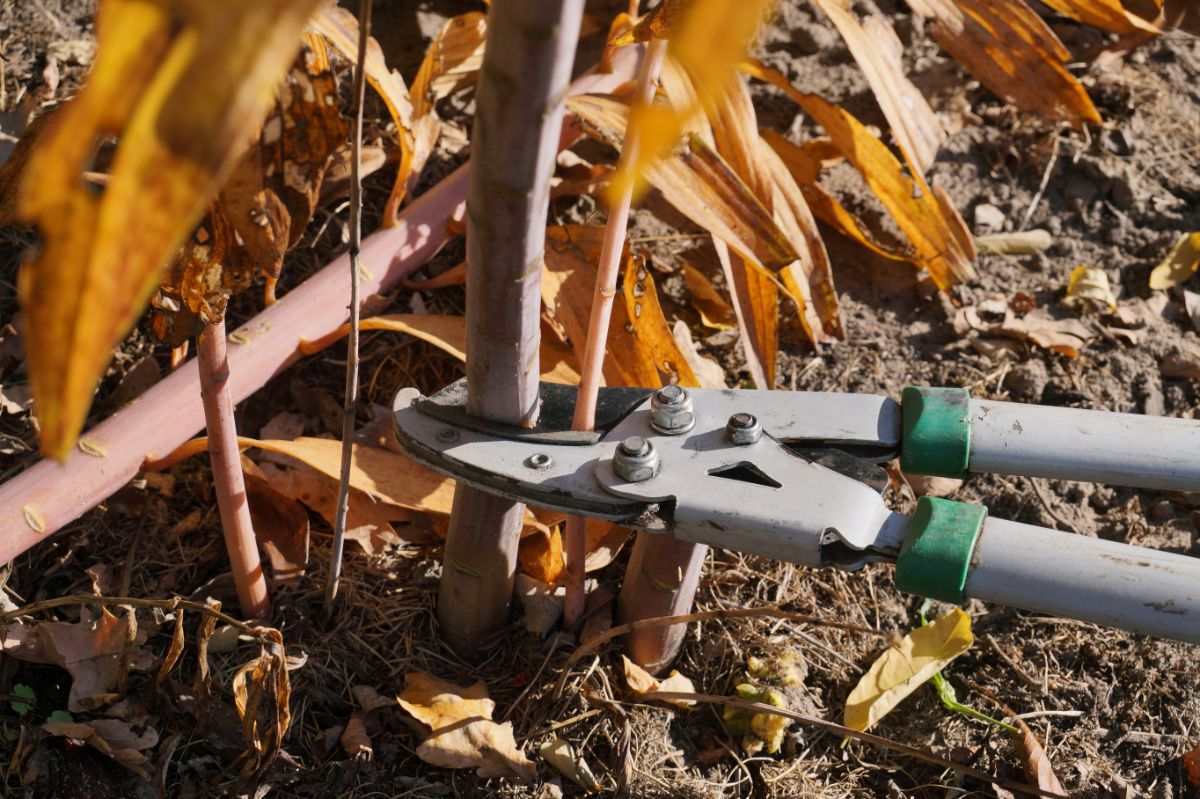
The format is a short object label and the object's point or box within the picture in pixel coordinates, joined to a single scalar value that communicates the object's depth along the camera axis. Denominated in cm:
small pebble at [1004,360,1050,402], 94
